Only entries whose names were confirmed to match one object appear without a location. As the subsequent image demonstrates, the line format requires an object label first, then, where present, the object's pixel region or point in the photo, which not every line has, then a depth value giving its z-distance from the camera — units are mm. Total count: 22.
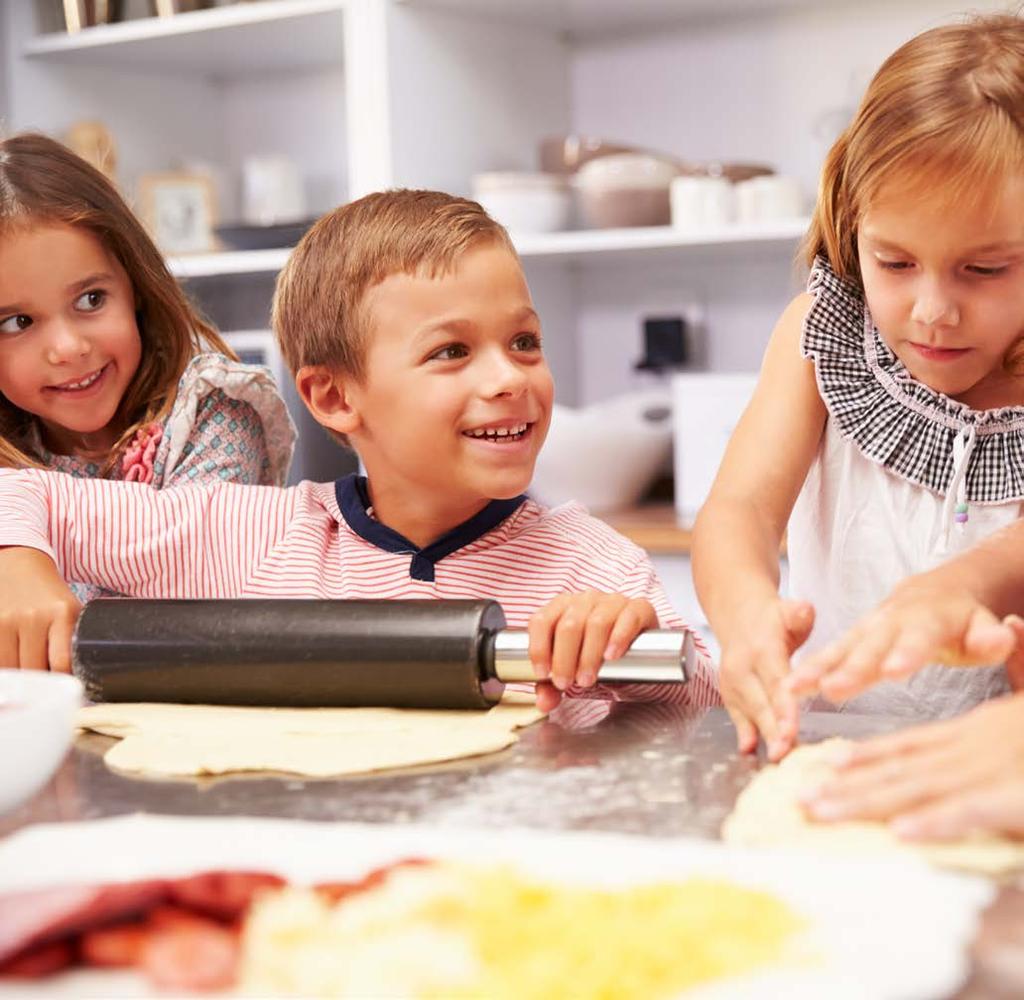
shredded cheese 529
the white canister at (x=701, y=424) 2494
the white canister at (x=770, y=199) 2512
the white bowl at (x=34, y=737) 708
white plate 528
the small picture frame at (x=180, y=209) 3137
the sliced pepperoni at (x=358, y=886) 609
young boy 1229
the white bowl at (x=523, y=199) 2674
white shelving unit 2734
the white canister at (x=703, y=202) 2545
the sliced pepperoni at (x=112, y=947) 568
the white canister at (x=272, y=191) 3145
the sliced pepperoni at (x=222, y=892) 606
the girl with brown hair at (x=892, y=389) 1074
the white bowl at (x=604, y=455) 2596
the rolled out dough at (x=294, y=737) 841
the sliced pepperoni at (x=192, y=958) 544
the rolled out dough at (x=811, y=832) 631
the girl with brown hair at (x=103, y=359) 1512
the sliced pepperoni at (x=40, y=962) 562
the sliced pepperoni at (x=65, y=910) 572
